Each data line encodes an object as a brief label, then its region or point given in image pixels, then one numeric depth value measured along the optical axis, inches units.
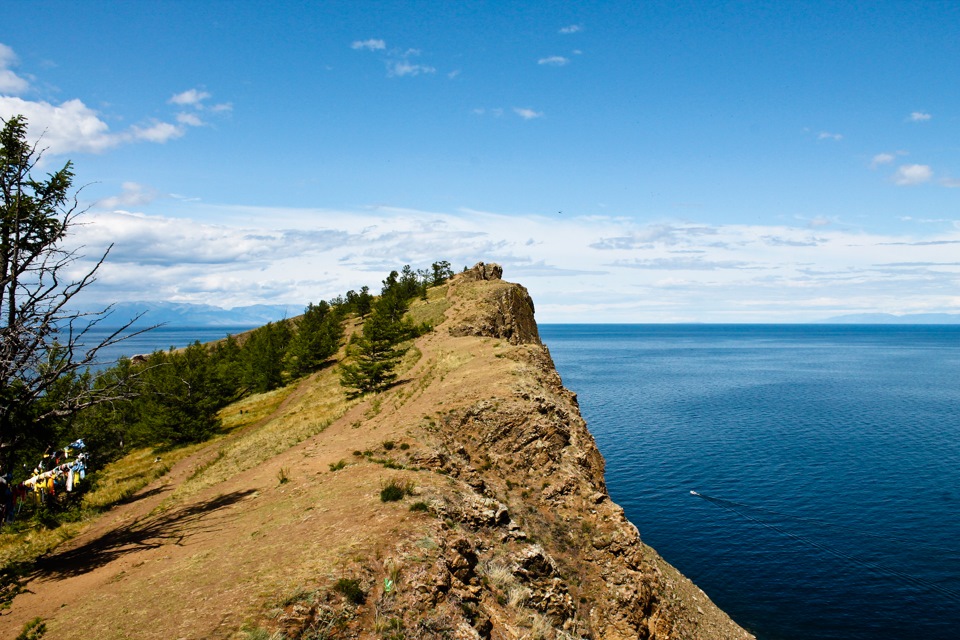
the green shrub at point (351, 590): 659.4
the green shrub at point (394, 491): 890.7
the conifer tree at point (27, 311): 645.9
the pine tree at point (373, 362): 2129.7
